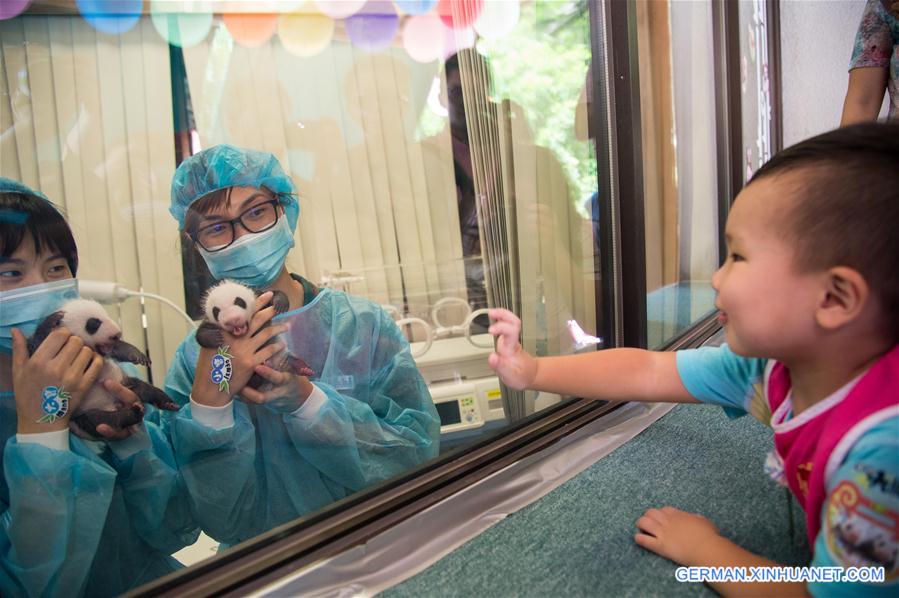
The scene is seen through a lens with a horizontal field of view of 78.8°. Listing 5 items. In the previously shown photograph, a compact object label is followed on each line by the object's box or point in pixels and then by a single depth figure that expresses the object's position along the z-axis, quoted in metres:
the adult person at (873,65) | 1.17
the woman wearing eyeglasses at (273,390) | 0.80
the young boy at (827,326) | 0.45
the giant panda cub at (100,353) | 0.68
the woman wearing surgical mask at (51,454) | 0.65
